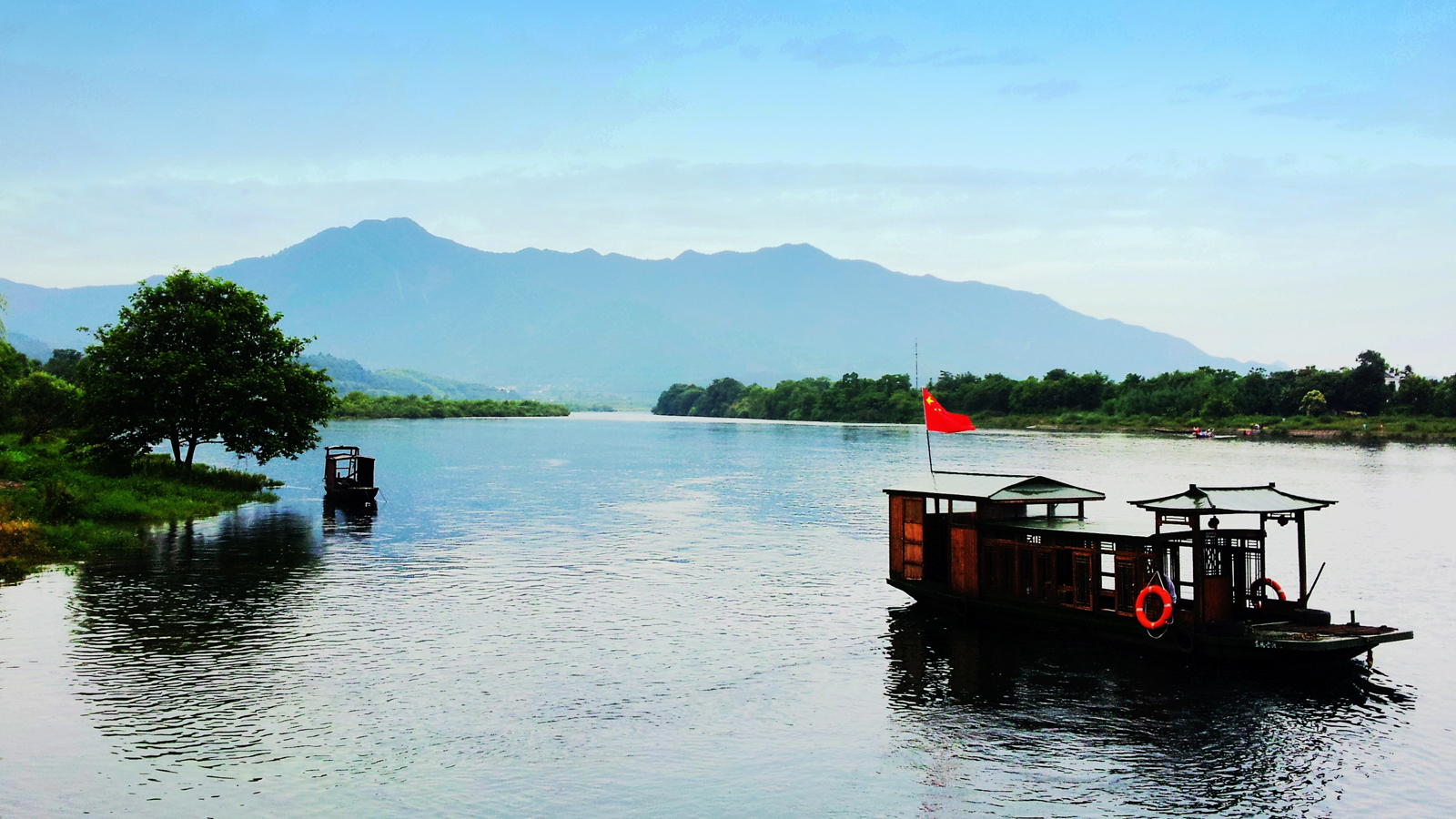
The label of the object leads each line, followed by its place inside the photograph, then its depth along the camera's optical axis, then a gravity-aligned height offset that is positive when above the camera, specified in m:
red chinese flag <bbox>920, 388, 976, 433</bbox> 37.81 -0.18
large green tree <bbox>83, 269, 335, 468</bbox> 59.34 +2.31
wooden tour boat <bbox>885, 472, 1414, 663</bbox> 28.41 -4.94
